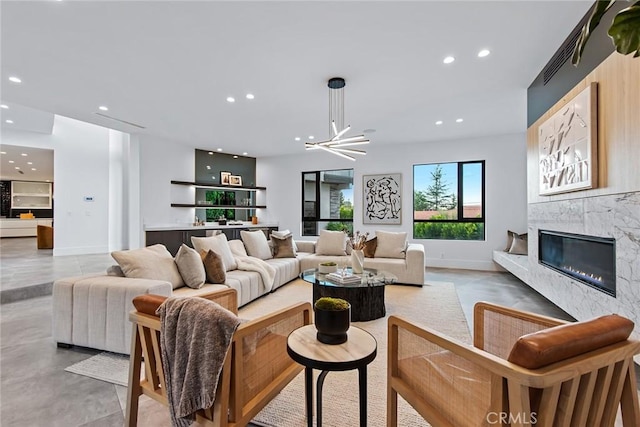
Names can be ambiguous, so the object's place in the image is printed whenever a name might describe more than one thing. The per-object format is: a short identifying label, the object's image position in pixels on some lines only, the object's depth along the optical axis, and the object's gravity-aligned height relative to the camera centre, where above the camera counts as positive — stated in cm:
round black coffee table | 327 -90
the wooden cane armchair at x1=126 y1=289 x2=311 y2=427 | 129 -74
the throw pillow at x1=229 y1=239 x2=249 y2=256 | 440 -50
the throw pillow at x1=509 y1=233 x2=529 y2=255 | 550 -59
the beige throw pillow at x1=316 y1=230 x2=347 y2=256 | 541 -55
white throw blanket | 397 -72
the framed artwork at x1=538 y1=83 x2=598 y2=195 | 249 +64
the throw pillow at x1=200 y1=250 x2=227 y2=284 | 324 -57
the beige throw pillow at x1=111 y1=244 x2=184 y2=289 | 266 -47
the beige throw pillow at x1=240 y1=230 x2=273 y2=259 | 476 -49
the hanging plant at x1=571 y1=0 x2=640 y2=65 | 81 +52
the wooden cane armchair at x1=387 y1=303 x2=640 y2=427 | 91 -61
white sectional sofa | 238 -76
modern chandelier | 359 +156
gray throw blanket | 124 -58
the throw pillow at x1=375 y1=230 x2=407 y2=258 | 512 -55
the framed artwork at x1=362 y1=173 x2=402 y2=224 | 693 +36
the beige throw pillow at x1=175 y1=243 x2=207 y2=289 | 303 -55
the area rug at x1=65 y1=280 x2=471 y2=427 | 171 -117
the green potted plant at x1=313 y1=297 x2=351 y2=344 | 147 -53
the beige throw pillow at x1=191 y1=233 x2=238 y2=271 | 361 -41
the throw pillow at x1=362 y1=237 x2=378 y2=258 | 519 -61
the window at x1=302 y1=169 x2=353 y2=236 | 761 +34
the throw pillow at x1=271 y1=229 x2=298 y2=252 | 533 -36
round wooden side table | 132 -65
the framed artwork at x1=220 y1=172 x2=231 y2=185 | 782 +95
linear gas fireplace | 236 -41
